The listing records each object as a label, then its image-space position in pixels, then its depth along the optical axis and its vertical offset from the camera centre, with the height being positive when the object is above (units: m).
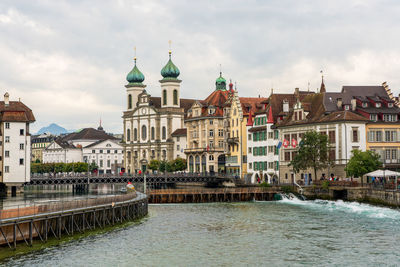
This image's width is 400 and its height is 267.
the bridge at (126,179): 129.00 +1.14
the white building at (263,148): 125.40 +6.28
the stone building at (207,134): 156.00 +10.94
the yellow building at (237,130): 140.00 +10.50
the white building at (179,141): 183.00 +10.86
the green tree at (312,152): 104.56 +4.39
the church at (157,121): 188.00 +16.62
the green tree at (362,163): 96.25 +2.50
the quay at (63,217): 49.72 -2.59
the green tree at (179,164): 173.50 +4.79
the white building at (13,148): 117.69 +6.18
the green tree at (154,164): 183.85 +5.16
